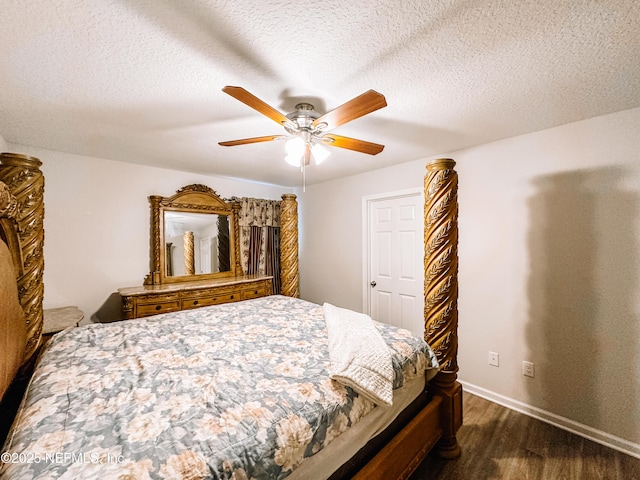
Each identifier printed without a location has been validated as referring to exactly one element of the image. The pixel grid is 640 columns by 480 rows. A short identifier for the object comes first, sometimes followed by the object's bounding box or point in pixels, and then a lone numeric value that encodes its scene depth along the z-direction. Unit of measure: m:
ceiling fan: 1.24
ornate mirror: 3.08
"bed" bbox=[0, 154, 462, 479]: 0.77
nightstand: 1.95
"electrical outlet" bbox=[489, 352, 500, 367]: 2.34
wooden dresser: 2.57
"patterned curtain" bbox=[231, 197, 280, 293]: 3.79
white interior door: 2.95
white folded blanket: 1.16
